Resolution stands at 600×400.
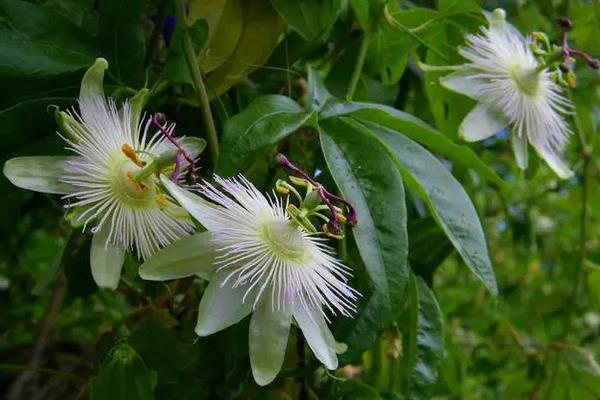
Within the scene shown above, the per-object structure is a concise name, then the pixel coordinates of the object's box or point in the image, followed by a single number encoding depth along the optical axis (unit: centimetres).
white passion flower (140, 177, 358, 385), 60
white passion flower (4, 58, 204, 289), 62
